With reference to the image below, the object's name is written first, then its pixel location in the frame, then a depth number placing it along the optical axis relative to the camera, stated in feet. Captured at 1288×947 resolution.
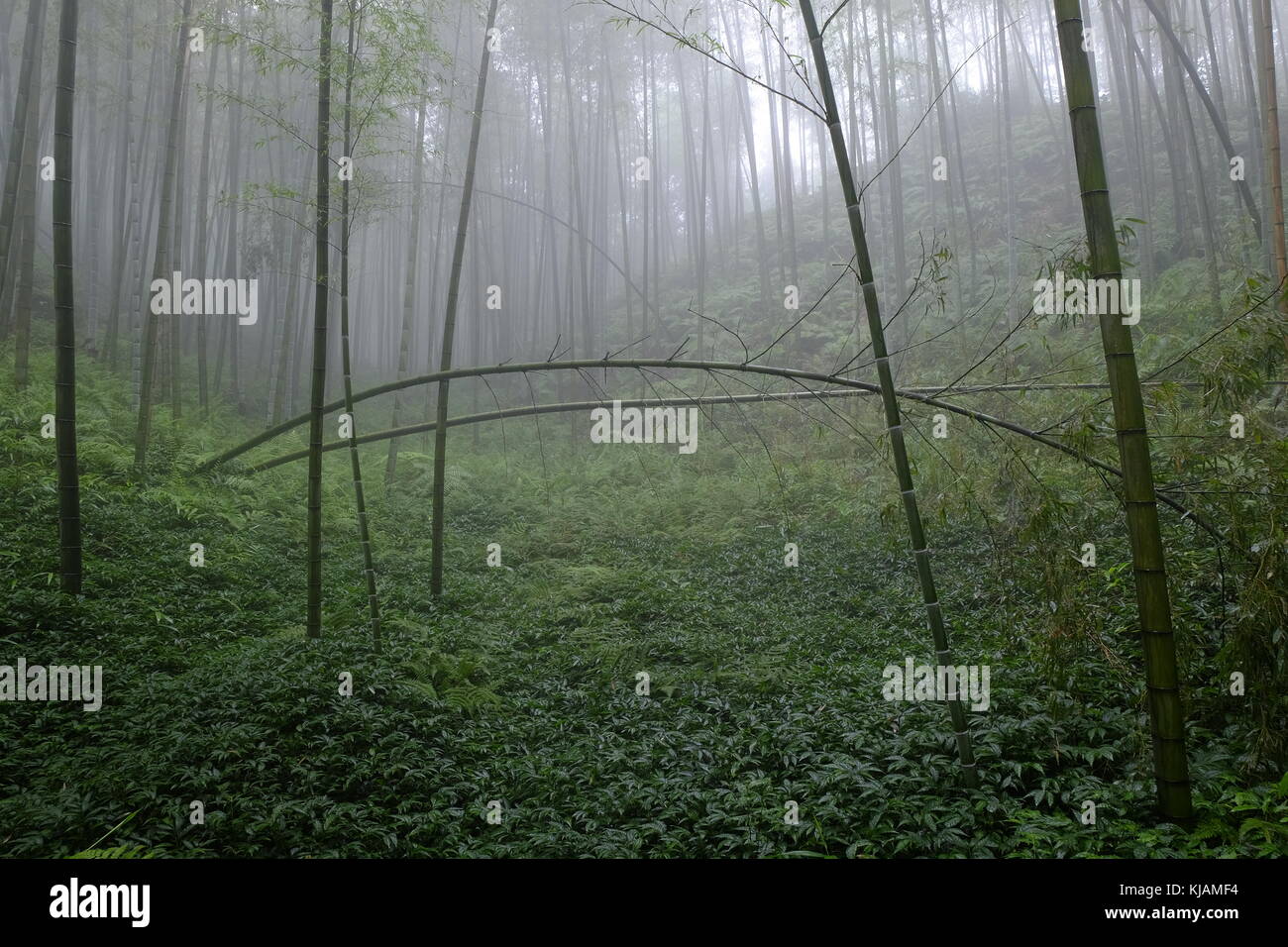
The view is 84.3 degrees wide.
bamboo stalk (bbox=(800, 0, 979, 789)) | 8.43
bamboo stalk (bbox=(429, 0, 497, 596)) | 18.22
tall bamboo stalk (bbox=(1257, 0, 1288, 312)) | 14.96
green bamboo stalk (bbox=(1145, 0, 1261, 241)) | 15.32
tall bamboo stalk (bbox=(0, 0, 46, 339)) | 19.90
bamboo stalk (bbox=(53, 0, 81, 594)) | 13.60
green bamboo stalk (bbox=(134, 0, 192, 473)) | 22.56
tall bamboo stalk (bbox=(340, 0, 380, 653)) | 14.39
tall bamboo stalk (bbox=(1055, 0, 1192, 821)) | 7.48
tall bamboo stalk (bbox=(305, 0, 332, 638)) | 13.67
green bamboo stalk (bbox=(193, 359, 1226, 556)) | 9.21
